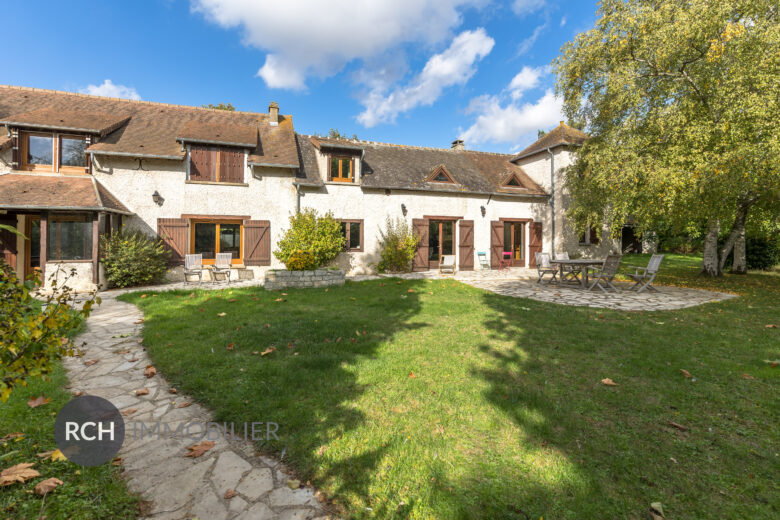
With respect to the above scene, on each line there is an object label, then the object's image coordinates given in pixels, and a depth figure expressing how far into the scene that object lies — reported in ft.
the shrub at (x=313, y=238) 38.88
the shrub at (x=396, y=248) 44.80
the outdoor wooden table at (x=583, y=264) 31.35
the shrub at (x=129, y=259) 32.53
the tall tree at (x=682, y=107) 26.76
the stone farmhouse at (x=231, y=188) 33.09
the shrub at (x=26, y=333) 5.08
